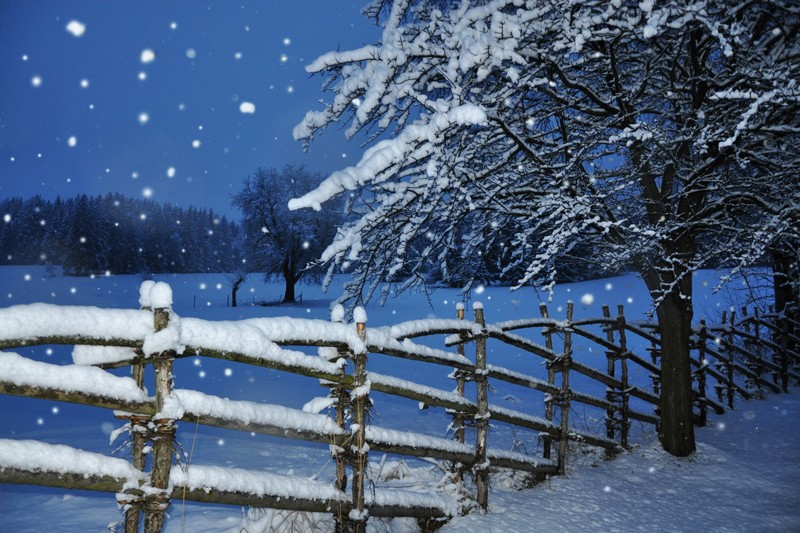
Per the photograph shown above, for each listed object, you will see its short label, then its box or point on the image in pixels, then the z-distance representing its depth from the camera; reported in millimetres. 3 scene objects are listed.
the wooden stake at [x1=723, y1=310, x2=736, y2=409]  9812
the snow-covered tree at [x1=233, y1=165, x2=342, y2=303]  36125
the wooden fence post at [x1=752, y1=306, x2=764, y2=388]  11244
